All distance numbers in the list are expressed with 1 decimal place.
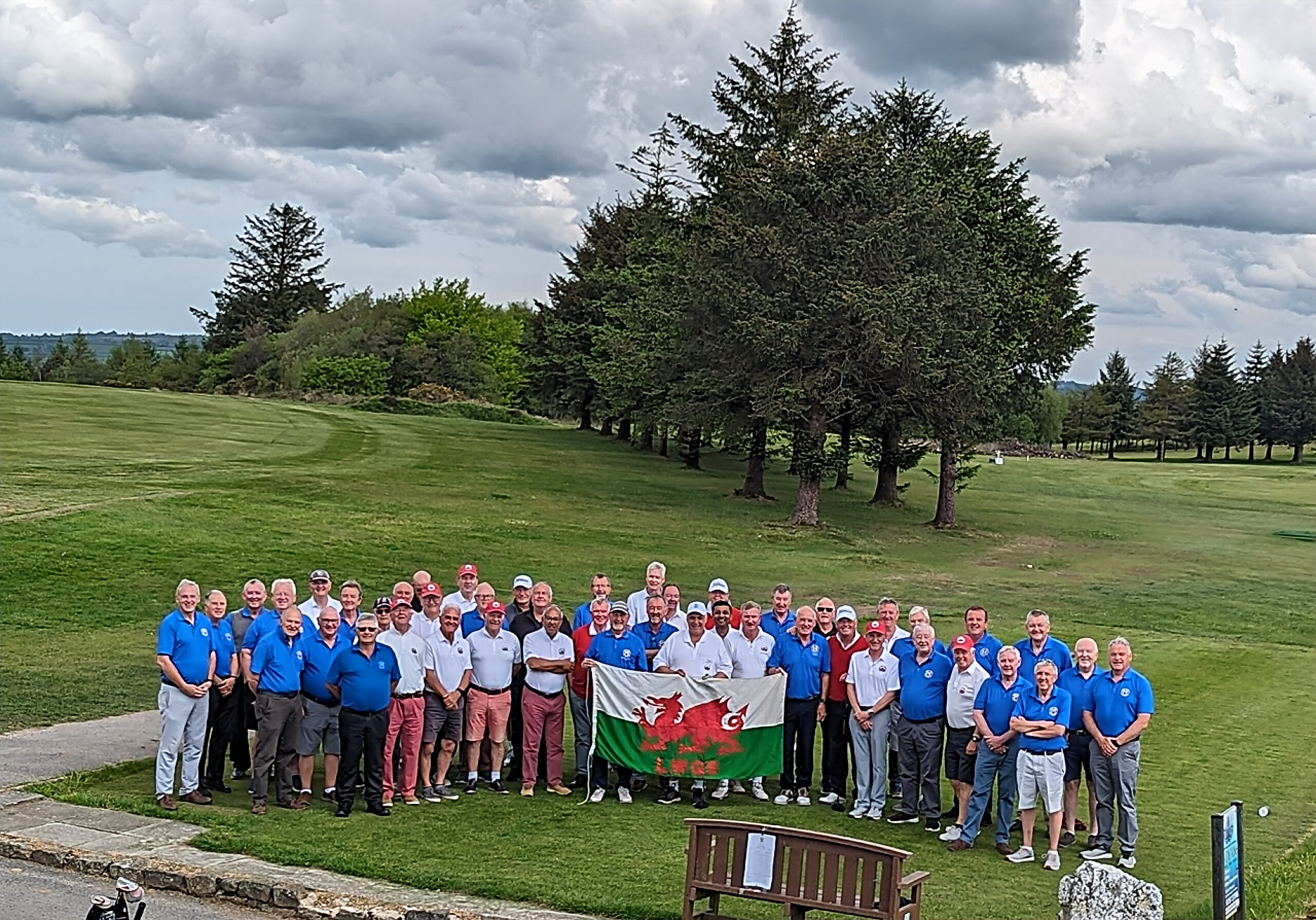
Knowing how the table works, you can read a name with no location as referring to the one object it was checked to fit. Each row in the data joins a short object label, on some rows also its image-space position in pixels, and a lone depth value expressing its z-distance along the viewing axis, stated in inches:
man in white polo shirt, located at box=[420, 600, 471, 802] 519.8
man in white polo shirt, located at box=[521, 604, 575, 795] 536.7
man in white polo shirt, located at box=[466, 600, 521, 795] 531.5
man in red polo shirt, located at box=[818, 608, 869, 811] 534.0
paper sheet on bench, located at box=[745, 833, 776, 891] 352.8
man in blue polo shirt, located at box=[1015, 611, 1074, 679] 486.3
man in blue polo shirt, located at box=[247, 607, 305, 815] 492.7
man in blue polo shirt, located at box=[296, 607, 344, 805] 495.5
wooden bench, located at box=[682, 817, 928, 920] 339.6
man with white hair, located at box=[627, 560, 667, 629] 572.1
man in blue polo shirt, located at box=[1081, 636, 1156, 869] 467.5
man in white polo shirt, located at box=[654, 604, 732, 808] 536.4
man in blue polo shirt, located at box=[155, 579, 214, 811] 487.2
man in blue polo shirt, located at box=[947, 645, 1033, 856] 475.5
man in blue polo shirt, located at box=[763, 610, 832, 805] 533.0
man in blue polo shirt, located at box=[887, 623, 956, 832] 503.8
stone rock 309.9
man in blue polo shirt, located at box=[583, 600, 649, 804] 537.3
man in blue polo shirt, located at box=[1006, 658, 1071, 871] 468.1
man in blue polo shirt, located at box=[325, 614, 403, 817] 488.4
